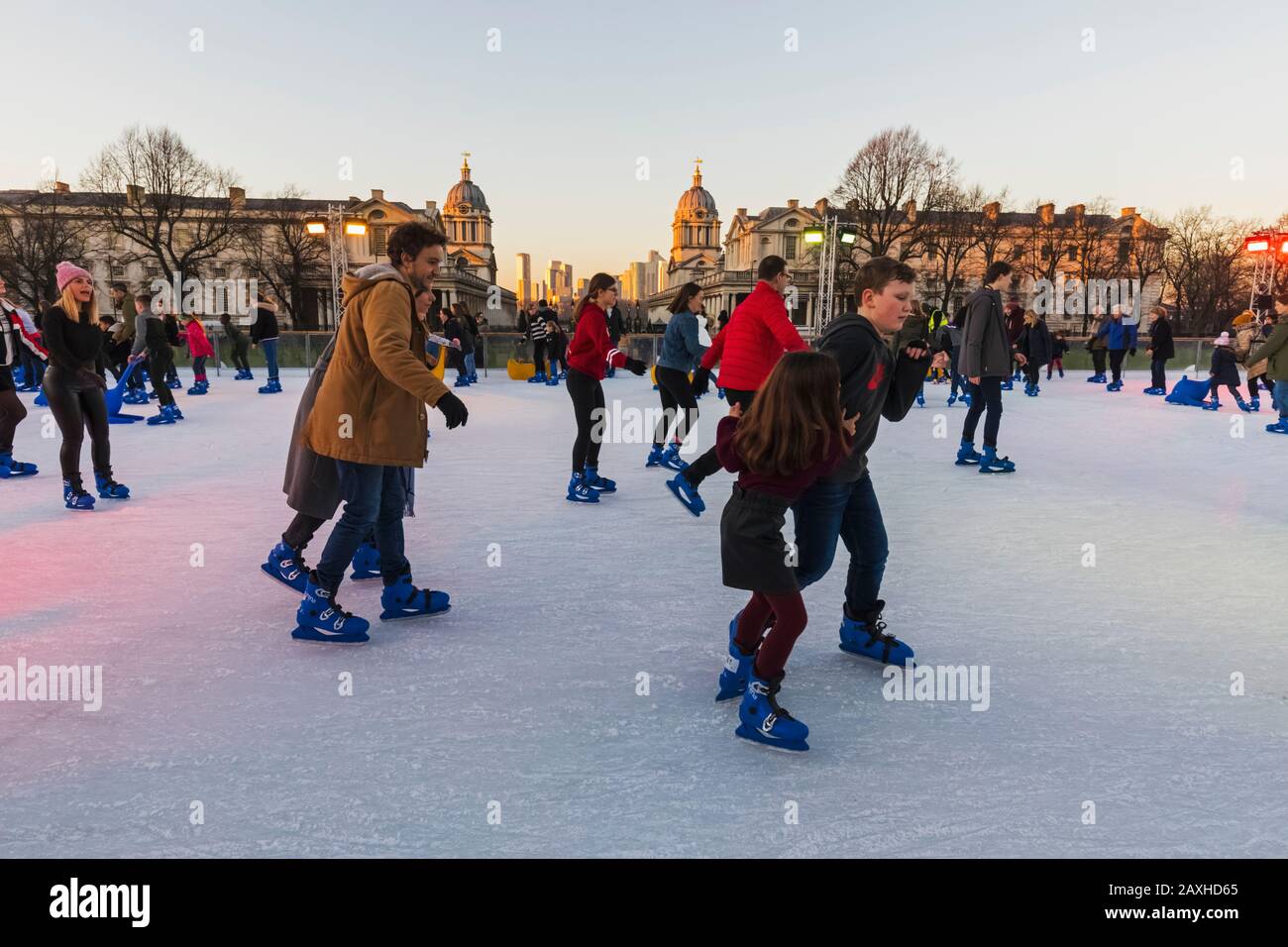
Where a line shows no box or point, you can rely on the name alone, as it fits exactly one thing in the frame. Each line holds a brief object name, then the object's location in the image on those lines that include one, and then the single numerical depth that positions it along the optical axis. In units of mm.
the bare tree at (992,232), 50344
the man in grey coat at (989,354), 7527
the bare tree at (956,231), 46094
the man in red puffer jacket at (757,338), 5441
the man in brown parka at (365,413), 3424
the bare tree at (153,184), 45125
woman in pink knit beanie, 5879
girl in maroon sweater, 2543
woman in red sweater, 6379
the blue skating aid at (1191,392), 14117
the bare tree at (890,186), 42694
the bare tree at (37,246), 46719
